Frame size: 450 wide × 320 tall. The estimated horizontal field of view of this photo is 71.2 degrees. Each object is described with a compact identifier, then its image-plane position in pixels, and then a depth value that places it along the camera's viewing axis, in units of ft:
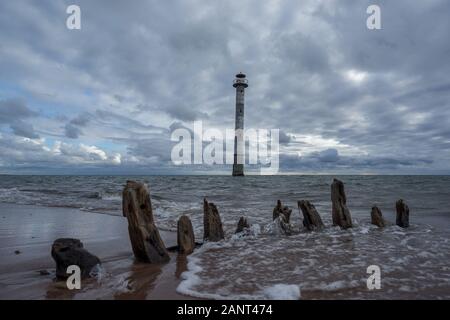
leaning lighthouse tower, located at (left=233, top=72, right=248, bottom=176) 181.16
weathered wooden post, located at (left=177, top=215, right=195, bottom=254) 21.70
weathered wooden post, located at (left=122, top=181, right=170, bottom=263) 18.71
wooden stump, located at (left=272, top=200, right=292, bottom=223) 30.52
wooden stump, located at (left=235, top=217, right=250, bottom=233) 28.22
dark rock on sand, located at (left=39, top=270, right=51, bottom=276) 16.62
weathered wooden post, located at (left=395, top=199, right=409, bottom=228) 32.55
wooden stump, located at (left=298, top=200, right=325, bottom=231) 30.37
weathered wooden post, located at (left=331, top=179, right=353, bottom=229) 30.46
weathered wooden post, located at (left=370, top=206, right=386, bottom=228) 32.24
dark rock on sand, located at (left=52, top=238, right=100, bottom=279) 15.44
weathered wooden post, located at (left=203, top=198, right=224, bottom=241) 25.54
